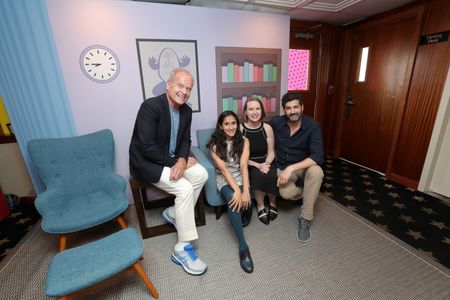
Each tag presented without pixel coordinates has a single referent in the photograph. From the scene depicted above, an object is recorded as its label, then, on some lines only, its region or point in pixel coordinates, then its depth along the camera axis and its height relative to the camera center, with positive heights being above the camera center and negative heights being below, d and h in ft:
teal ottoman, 3.61 -3.08
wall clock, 6.48 +0.67
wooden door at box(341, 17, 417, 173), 8.80 -0.66
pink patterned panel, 10.78 +0.51
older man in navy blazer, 5.37 -1.91
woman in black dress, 6.52 -2.33
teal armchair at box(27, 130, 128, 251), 5.28 -2.58
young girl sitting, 6.00 -2.12
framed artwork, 6.99 +0.77
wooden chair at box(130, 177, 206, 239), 5.94 -3.98
